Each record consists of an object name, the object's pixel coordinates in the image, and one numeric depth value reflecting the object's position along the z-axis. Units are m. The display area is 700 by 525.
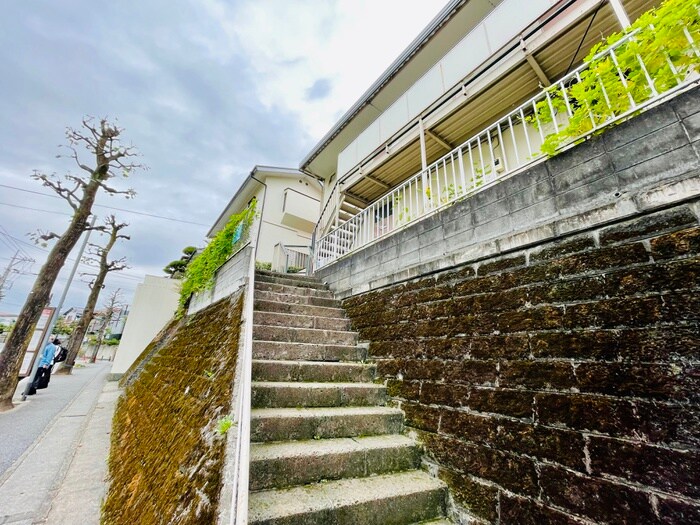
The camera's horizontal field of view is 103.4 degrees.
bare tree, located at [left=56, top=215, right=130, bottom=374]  14.90
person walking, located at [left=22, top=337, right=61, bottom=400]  9.13
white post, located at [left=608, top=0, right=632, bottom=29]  2.95
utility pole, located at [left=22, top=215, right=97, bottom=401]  8.47
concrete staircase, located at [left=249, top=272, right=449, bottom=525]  1.79
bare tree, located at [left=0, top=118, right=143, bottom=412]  7.35
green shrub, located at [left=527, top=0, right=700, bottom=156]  1.97
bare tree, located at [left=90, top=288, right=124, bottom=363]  26.73
